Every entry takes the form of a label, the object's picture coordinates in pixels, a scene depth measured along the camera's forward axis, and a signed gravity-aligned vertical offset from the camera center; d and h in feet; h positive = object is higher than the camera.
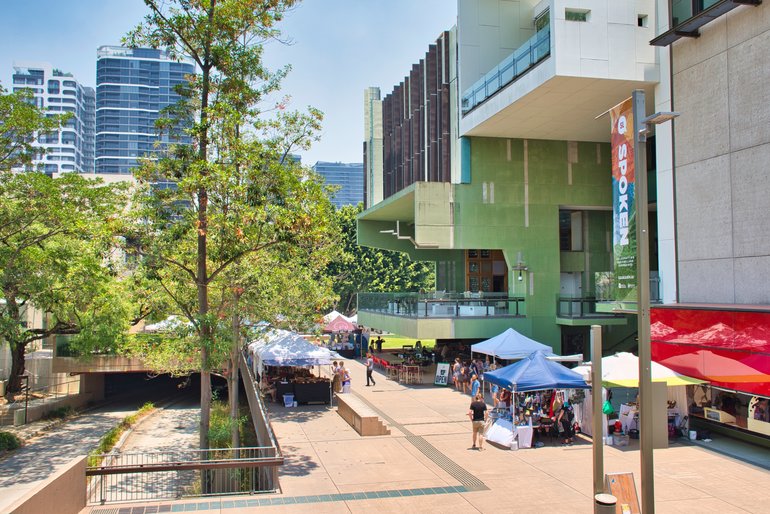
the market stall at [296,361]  77.30 -9.47
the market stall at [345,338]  133.08 -13.49
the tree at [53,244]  66.95 +4.25
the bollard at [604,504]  28.50 -9.87
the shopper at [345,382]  83.82 -12.98
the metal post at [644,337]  30.01 -2.70
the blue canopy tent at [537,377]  56.18 -8.53
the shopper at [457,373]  89.45 -12.80
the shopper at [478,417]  53.67 -11.31
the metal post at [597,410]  32.50 -6.66
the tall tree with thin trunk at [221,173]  52.29 +9.02
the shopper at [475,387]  58.98 -9.84
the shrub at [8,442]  82.02 -20.39
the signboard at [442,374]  93.81 -13.55
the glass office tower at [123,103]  613.93 +170.87
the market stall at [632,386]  57.06 -10.01
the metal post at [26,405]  100.27 -19.36
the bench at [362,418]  59.98 -13.20
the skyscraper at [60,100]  598.10 +173.03
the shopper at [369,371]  93.86 -13.01
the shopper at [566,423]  57.11 -12.58
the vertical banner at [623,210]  40.69 +6.12
